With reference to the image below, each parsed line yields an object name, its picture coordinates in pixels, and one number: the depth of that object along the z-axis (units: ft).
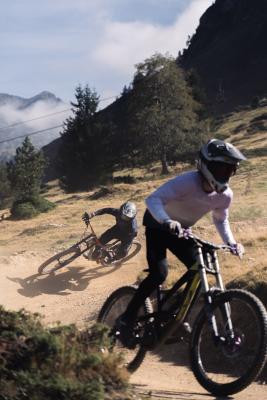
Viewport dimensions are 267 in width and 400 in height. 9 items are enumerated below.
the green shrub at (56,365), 12.40
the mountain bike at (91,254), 45.37
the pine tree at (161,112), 150.71
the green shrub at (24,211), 104.94
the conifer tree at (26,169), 175.73
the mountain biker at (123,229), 45.34
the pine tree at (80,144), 180.86
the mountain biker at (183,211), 17.30
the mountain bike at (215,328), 17.08
